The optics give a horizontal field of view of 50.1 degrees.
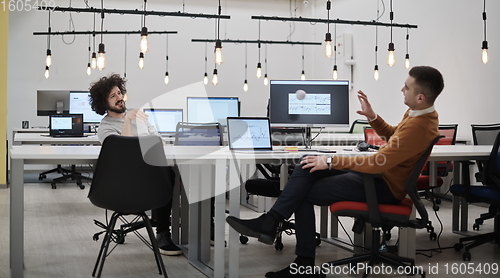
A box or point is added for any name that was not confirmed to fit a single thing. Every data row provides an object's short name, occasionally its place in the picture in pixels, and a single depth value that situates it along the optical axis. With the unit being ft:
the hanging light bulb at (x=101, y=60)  23.26
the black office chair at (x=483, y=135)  16.05
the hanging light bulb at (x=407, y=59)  26.49
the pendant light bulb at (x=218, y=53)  20.31
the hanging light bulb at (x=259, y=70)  32.95
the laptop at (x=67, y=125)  22.11
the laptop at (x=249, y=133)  11.89
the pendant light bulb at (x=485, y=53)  20.72
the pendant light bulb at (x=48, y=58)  29.20
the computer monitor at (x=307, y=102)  13.69
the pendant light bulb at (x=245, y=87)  35.49
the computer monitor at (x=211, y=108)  26.43
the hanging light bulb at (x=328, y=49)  22.15
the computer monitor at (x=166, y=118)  22.90
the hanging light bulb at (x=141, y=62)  30.37
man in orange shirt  9.68
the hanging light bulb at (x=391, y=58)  24.57
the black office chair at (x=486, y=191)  12.30
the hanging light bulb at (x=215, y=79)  33.14
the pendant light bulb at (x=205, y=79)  35.05
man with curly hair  11.99
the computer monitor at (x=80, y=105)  26.96
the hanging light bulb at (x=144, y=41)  18.75
